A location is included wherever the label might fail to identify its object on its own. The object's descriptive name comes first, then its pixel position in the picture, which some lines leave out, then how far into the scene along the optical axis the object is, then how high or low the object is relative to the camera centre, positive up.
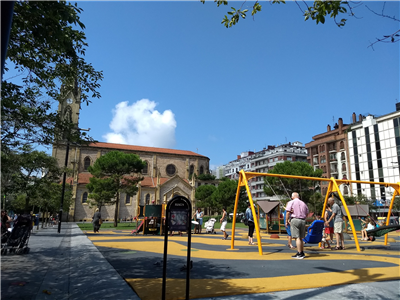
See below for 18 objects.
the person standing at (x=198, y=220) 19.99 -0.98
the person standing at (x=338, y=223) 10.42 -0.54
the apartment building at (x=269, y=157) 86.56 +15.61
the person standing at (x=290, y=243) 10.82 -1.34
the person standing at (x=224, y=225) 15.05 -0.98
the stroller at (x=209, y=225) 19.54 -1.28
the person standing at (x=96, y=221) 20.02 -1.16
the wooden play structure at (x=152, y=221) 18.20 -1.02
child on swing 14.77 -0.94
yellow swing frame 9.77 +0.89
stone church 53.38 +7.52
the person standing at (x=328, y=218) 10.83 -0.39
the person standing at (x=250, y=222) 11.92 -0.62
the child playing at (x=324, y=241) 10.86 -1.26
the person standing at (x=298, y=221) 7.91 -0.37
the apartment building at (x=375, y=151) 56.09 +12.13
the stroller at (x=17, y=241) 8.72 -1.16
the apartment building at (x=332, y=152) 66.81 +13.59
